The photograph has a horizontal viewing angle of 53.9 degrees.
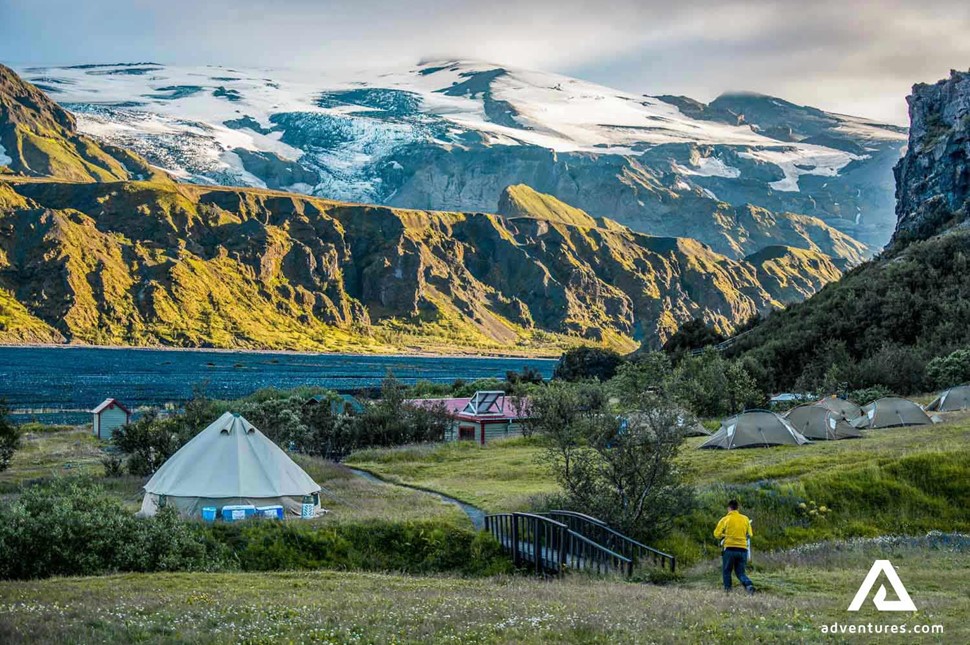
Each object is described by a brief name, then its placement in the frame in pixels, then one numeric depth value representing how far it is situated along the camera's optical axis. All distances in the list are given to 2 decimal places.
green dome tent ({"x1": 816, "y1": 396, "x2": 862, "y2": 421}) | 57.03
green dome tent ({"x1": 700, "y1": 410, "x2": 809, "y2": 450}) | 50.44
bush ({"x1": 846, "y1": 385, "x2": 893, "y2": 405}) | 69.62
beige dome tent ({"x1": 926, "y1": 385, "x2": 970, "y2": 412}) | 58.71
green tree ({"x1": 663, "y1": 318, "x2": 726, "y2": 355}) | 128.62
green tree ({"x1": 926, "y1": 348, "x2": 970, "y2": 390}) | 69.25
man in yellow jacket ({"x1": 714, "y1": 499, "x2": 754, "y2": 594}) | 21.94
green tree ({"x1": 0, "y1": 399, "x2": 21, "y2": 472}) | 51.83
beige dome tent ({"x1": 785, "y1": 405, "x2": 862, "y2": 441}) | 53.16
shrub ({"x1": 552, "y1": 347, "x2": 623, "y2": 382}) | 136.75
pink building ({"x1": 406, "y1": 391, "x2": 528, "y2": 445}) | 74.44
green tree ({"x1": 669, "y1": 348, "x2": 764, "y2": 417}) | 71.81
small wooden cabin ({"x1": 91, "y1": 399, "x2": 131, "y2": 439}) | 86.62
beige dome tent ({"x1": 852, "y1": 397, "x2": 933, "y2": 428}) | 55.50
